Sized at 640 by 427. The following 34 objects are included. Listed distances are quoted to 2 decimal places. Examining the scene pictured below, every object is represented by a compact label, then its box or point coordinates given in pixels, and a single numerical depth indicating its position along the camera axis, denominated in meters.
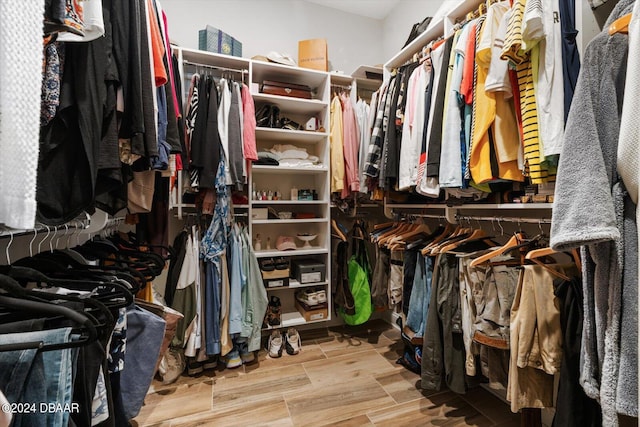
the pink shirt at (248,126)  1.91
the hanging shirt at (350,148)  2.22
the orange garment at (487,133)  1.17
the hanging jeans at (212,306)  1.85
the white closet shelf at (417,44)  1.71
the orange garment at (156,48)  1.01
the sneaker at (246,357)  1.98
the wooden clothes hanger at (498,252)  1.22
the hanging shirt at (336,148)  2.24
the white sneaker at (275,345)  2.08
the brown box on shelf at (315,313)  2.24
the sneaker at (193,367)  1.85
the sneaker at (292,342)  2.12
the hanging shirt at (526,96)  1.04
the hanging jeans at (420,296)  1.61
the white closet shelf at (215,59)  1.95
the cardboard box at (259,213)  2.16
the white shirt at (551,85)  1.00
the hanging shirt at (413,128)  1.61
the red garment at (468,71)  1.28
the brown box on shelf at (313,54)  2.34
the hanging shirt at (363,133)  2.14
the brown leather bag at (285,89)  2.20
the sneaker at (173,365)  1.76
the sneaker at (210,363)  1.90
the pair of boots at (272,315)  2.14
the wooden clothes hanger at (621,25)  0.73
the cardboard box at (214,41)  2.06
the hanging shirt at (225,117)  1.82
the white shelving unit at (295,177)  2.20
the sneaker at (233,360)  1.92
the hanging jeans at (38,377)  0.43
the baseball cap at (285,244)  2.26
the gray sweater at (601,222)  0.68
